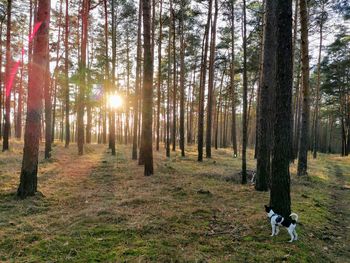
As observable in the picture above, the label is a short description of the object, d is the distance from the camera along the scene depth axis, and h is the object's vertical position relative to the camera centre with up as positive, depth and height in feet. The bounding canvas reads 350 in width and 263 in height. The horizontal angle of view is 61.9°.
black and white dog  17.62 -5.51
